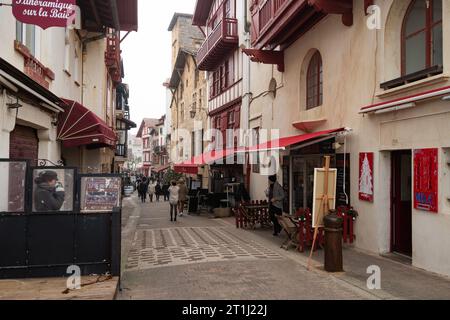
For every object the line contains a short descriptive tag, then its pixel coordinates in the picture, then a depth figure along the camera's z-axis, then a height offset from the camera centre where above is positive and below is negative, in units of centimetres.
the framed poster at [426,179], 691 -9
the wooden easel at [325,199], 728 -46
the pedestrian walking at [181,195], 1720 -95
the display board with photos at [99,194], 616 -34
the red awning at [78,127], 1080 +117
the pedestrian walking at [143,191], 2805 -130
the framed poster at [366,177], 867 -8
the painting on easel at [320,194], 725 -37
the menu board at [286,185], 1385 -40
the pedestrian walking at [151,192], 2860 -141
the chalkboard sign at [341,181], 963 -18
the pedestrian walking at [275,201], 1105 -75
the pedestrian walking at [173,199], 1556 -101
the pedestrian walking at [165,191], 2969 -136
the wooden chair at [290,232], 923 -132
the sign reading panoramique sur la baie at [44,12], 605 +239
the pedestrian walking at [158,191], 3094 -144
